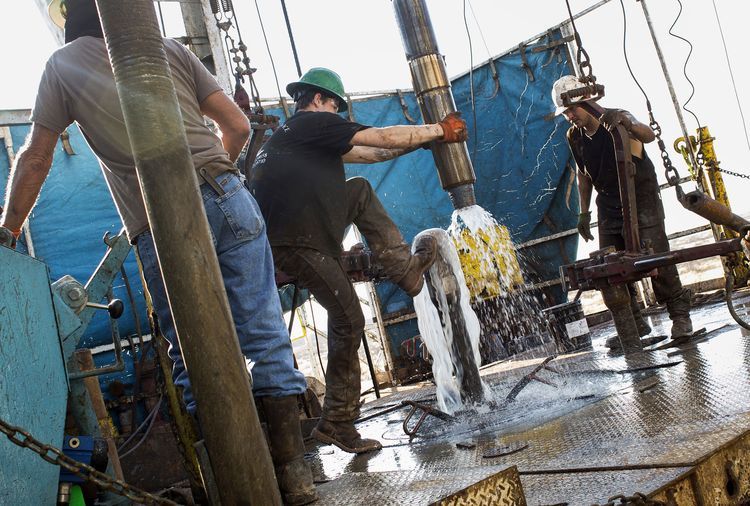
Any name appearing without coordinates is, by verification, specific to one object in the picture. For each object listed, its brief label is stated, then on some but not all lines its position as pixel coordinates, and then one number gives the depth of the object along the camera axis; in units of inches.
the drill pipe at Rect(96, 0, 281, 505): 69.5
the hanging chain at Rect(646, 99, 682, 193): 210.2
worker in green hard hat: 152.1
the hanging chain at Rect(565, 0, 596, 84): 195.3
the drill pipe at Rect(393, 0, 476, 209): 183.6
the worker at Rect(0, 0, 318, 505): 101.0
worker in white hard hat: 198.7
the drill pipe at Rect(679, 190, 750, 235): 156.1
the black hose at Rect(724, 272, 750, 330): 143.2
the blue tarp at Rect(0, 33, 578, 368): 403.5
